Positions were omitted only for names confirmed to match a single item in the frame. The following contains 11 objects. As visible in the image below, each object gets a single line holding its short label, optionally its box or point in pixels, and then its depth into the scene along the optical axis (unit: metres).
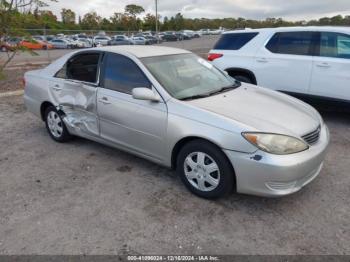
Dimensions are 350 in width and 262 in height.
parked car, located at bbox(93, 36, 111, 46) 27.73
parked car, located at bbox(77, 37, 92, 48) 26.32
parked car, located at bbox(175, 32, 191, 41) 41.99
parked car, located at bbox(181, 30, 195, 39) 52.02
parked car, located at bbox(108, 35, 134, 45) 29.11
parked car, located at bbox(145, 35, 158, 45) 34.75
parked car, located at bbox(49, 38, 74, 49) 27.06
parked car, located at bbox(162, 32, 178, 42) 41.62
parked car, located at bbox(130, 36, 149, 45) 31.42
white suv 5.47
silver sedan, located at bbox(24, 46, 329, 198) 2.96
